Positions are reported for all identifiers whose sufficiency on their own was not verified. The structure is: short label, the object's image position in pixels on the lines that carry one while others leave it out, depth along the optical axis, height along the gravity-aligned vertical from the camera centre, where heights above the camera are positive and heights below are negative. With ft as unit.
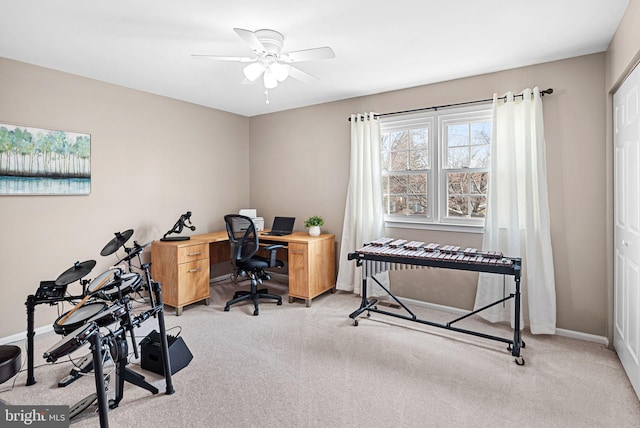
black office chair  12.59 -1.56
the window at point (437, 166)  11.83 +1.71
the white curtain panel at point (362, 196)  13.50 +0.67
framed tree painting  9.96 +1.57
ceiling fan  7.93 +3.72
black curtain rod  10.13 +3.72
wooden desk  12.30 -2.03
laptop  15.06 -0.60
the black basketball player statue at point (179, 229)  13.30 -0.64
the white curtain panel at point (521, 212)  10.16 +0.01
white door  7.29 -0.30
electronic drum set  5.21 -1.89
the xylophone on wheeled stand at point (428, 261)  8.85 -1.37
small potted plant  14.46 -0.49
